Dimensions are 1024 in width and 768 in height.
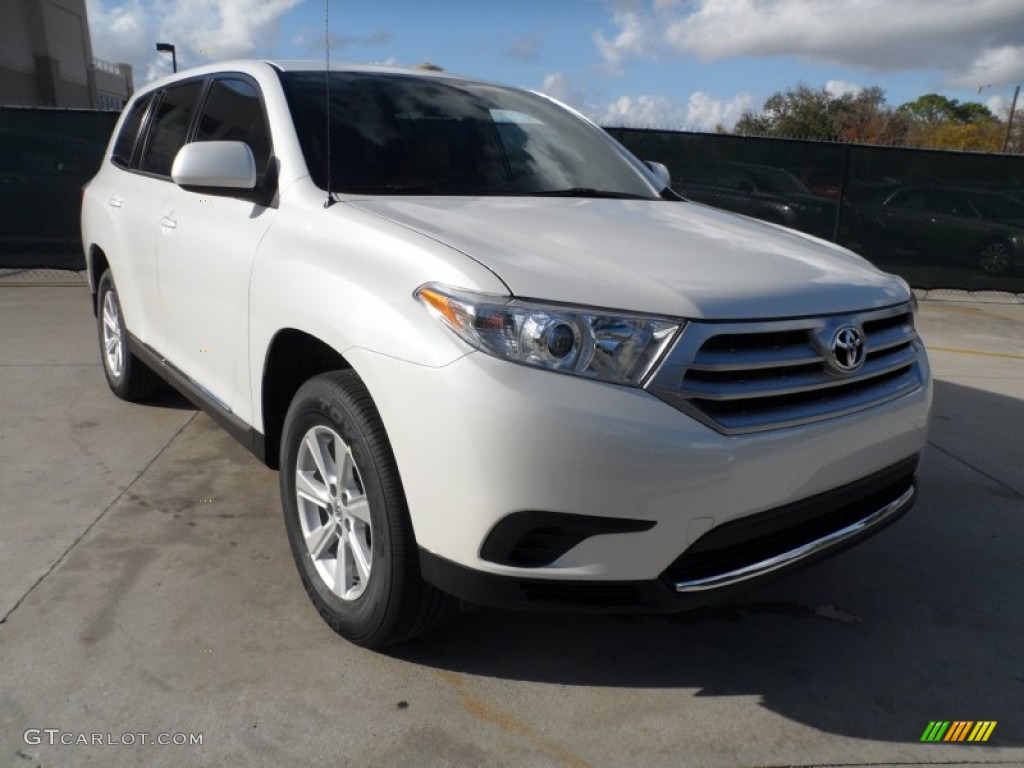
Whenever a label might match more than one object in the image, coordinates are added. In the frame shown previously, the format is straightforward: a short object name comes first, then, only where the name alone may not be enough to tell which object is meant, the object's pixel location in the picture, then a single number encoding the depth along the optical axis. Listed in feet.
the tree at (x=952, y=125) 182.29
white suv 6.89
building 115.03
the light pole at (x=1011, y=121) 166.77
